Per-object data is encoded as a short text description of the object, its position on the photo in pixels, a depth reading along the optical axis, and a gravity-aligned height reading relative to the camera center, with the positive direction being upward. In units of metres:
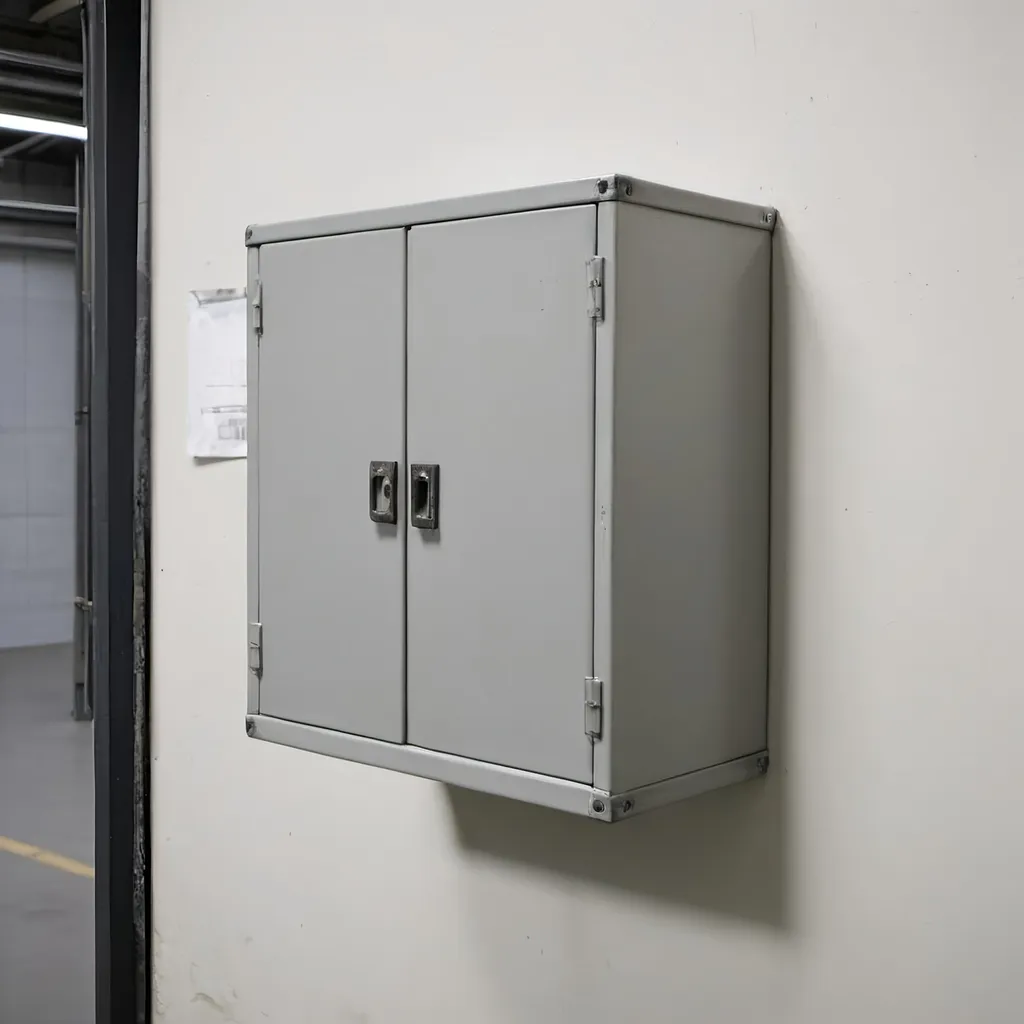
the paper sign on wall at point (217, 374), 2.42 +0.20
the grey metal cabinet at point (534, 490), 1.50 -0.02
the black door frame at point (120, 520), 2.59 -0.09
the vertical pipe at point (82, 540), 2.81 -0.15
